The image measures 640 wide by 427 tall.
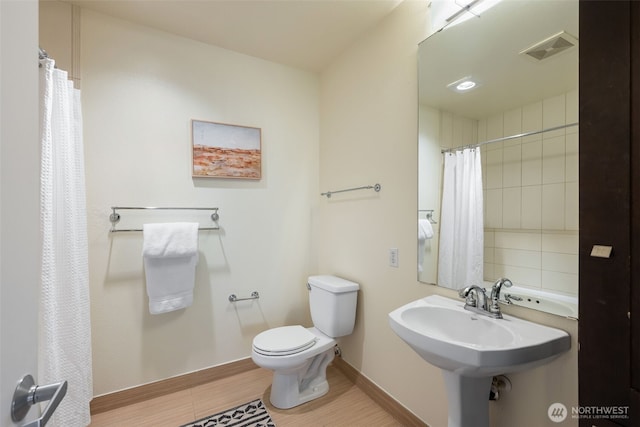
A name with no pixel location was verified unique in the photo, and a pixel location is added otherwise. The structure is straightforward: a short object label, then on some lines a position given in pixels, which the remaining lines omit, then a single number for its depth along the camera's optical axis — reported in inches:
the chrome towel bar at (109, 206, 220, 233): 71.1
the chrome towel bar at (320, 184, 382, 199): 73.9
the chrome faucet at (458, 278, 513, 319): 48.0
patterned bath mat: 65.1
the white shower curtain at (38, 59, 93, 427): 49.2
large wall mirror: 42.3
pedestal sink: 36.8
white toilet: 68.0
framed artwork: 80.7
